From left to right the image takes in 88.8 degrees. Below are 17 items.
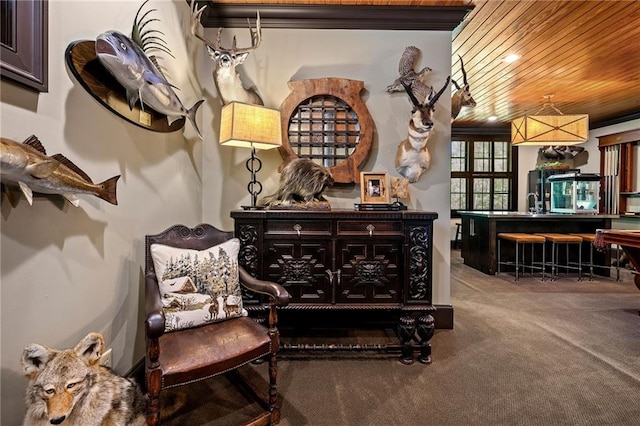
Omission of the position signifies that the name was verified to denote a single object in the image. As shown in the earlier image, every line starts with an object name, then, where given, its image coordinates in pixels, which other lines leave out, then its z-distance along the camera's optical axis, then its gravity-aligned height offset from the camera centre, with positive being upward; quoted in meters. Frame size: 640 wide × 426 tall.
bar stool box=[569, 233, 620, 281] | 4.79 -0.58
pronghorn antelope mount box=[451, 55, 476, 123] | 3.23 +1.11
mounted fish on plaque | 1.43 +0.64
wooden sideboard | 2.20 -0.34
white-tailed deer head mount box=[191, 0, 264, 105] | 2.39 +1.09
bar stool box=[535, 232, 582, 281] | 4.76 -0.61
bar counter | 5.05 -0.26
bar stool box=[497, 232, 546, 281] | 4.74 -0.53
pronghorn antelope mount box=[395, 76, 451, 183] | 2.47 +0.54
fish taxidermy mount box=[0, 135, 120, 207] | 0.96 +0.12
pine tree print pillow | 1.61 -0.40
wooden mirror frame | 2.74 +0.83
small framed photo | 2.52 +0.17
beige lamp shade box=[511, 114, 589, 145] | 4.30 +1.07
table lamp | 2.20 +0.56
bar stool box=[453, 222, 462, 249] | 7.66 -0.71
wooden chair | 1.29 -0.61
